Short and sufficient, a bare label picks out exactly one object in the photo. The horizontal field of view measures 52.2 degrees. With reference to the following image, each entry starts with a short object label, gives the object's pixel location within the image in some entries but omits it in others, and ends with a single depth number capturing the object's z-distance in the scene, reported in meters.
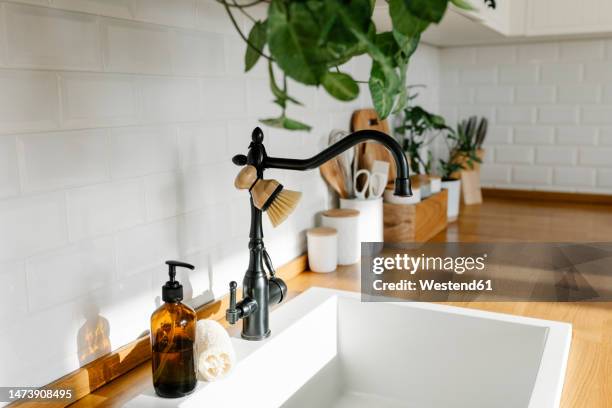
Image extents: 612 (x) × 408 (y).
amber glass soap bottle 0.80
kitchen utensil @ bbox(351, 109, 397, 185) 1.70
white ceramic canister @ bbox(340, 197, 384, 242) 1.56
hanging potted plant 0.45
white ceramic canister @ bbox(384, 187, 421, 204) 1.70
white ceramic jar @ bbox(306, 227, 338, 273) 1.44
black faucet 0.95
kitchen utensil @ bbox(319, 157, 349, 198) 1.57
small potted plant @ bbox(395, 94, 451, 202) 1.92
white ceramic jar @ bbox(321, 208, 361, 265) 1.50
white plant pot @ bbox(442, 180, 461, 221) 2.07
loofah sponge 0.83
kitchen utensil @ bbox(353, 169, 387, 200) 1.61
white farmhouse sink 1.00
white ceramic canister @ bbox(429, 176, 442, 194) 1.90
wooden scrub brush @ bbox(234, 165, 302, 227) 0.96
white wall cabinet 2.05
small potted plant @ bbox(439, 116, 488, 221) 2.10
